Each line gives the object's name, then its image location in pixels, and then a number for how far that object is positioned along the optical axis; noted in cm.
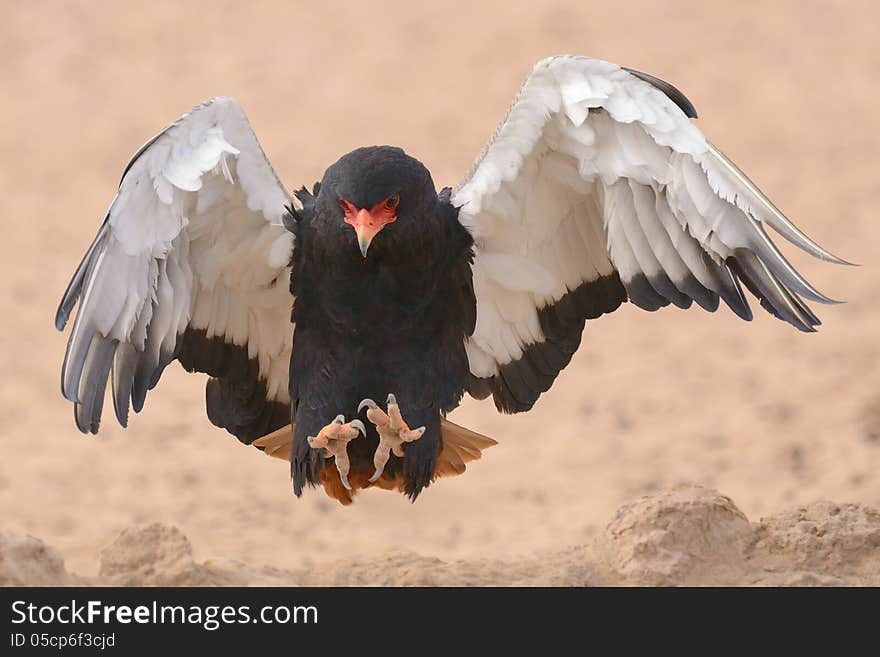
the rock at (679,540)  1145
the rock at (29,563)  999
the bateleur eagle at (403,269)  1060
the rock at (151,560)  1084
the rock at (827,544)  1157
